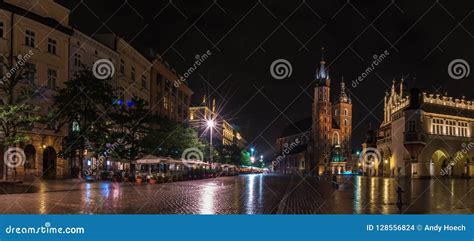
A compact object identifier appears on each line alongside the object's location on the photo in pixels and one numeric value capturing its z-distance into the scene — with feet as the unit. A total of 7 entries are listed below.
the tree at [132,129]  142.07
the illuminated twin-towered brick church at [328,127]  547.49
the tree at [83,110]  123.34
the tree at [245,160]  428.81
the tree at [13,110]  94.32
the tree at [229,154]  335.94
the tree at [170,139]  159.53
